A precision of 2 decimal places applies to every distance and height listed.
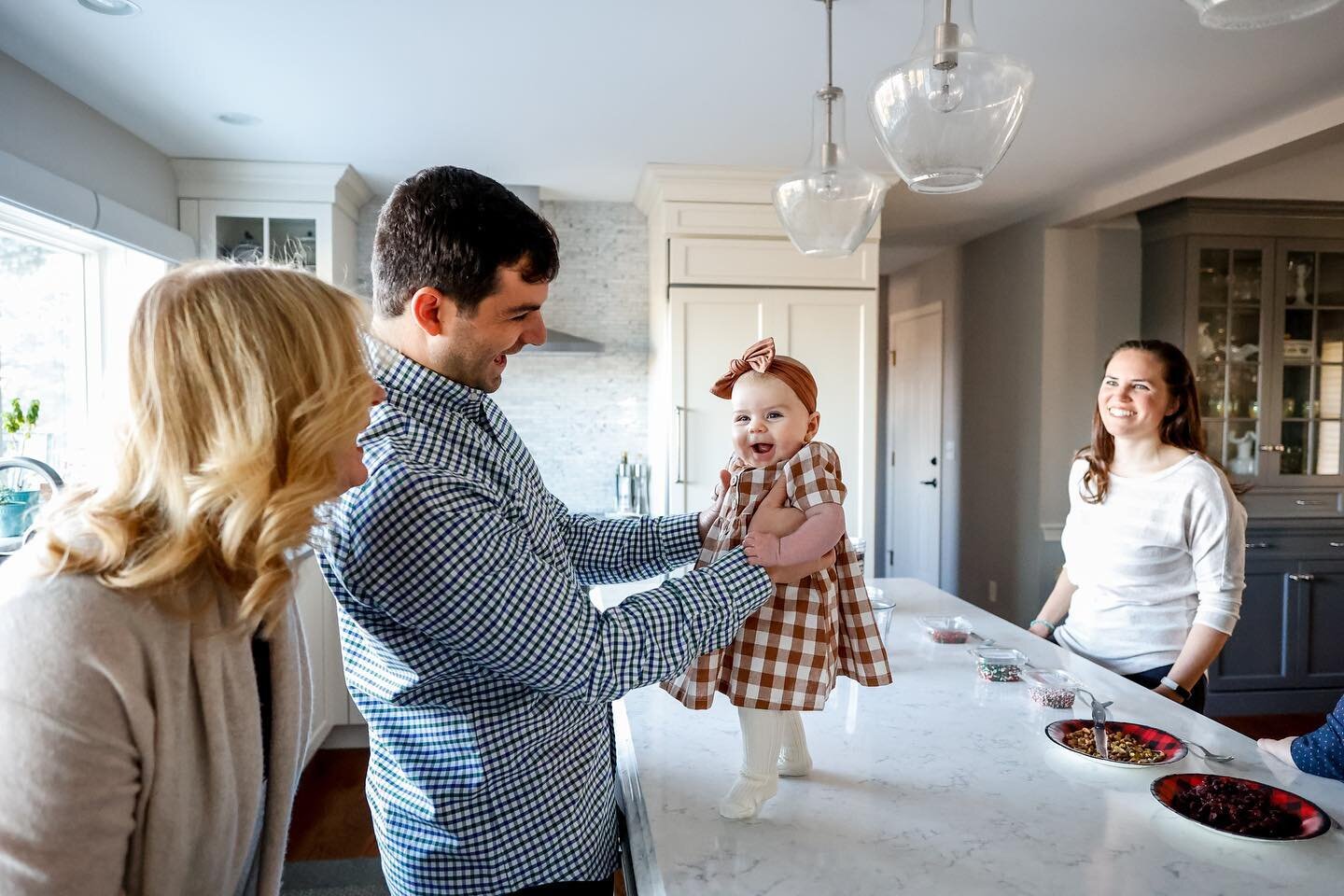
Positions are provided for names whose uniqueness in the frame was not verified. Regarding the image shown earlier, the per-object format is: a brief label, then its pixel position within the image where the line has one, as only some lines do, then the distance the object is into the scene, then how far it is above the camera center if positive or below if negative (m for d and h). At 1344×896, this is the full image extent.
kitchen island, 0.94 -0.49
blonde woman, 0.65 -0.14
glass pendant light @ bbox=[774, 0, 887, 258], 1.85 +0.50
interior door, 5.73 -0.11
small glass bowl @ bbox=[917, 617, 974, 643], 1.98 -0.48
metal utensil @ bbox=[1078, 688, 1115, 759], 1.24 -0.44
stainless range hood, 3.83 +0.36
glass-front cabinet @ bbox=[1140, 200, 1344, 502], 3.90 +0.44
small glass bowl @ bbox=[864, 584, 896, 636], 1.84 -0.40
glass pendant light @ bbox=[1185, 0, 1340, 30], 0.97 +0.48
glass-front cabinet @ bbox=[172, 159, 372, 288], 3.55 +0.90
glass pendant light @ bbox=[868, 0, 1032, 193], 1.28 +0.50
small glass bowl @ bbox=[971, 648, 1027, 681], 1.67 -0.47
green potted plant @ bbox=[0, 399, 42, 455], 2.59 -0.01
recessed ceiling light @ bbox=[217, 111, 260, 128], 2.95 +1.06
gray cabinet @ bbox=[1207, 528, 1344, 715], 3.80 -0.90
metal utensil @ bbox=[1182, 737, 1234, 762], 1.24 -0.48
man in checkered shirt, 0.87 -0.19
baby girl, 1.08 -0.23
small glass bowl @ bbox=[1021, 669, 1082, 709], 1.51 -0.48
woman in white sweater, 1.75 -0.23
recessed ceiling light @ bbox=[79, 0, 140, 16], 2.08 +1.02
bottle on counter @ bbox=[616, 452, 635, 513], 4.09 -0.31
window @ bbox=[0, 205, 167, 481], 2.69 +0.36
